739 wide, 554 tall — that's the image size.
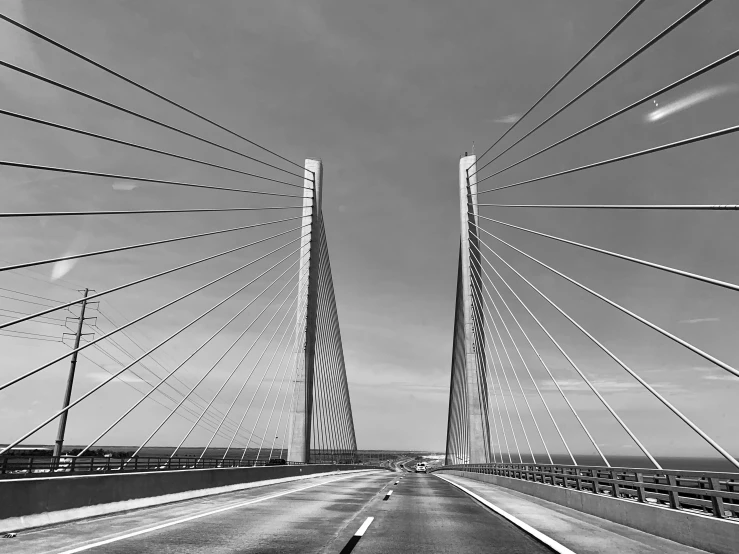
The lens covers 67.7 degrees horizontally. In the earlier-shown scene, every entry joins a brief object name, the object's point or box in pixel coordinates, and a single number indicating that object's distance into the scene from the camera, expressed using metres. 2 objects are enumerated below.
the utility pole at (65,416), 32.69
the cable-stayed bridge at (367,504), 7.70
